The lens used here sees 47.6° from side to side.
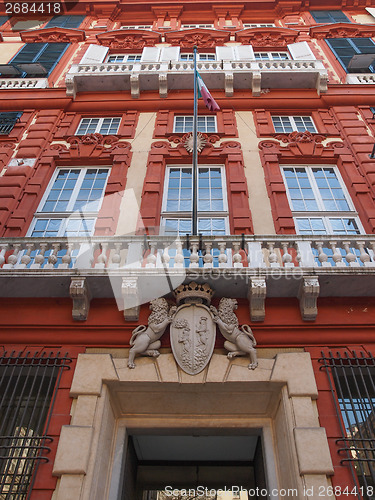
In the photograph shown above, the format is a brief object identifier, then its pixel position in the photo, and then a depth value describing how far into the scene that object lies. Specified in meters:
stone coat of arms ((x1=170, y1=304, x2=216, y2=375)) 7.69
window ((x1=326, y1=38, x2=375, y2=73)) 16.50
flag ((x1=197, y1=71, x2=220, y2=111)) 11.66
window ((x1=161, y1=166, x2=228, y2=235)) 11.08
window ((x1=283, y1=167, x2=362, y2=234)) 10.99
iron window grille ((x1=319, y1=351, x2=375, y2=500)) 6.62
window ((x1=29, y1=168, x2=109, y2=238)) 11.09
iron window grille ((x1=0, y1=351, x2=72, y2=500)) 6.67
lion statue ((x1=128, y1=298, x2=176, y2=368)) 7.83
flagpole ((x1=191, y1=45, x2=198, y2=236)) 9.27
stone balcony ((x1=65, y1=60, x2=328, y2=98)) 15.07
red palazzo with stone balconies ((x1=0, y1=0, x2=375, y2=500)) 7.12
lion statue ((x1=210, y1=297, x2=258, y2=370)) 7.77
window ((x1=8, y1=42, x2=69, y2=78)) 16.70
